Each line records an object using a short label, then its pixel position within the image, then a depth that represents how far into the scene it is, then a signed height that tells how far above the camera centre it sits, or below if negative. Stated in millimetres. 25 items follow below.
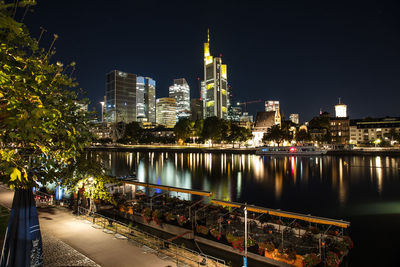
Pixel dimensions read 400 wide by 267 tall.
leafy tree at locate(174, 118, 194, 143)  162750 +7285
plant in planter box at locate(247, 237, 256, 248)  16031 -6485
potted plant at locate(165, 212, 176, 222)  20553 -6198
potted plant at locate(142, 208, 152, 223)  21188 -6194
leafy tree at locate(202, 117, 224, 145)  145625 +6269
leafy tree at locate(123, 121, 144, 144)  173875 +5367
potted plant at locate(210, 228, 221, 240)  17469 -6454
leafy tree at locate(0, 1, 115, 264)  5477 +750
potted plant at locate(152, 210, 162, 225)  20469 -6169
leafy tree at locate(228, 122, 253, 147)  145750 +3342
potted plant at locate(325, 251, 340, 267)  13391 -6401
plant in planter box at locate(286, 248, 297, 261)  14047 -6345
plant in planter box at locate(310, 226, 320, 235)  16125 -5824
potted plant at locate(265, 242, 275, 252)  14875 -6297
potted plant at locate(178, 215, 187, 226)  19730 -6190
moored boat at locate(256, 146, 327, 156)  112519 -5370
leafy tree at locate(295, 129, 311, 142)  139625 +1717
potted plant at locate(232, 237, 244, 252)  15734 -6442
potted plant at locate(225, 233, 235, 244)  16222 -6255
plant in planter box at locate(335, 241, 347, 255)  14423 -6212
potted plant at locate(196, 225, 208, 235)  18188 -6431
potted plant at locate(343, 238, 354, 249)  15144 -6170
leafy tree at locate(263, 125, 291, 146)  132750 +2376
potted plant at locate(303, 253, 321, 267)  13383 -6417
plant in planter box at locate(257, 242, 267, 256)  15130 -6457
